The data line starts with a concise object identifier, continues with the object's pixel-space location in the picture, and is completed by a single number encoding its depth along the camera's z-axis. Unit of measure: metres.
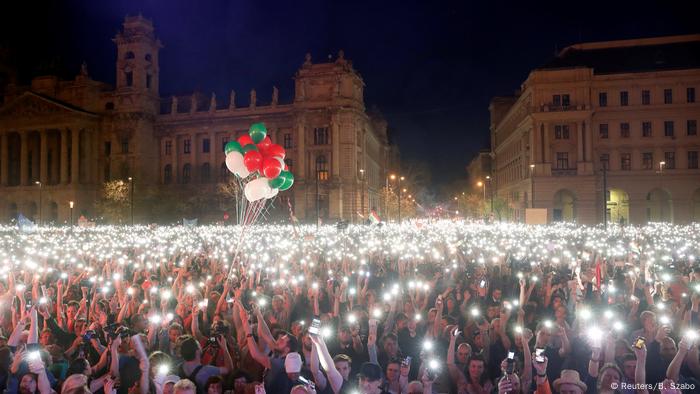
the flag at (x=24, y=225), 32.44
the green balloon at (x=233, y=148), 15.15
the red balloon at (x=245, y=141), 15.64
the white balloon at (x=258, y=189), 15.47
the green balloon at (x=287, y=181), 16.08
